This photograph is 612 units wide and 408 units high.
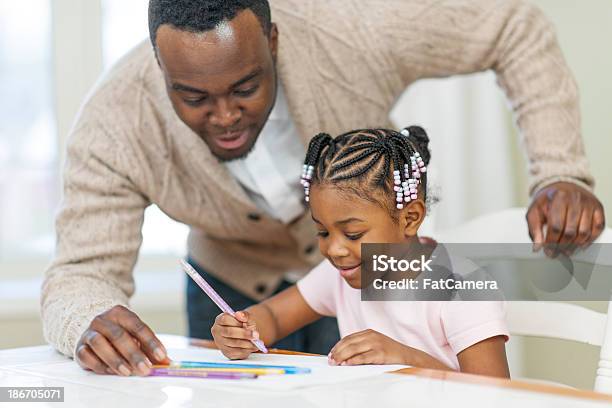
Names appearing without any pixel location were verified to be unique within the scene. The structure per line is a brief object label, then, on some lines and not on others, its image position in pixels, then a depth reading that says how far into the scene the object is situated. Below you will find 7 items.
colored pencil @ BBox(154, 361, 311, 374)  2.09
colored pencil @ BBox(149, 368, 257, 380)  2.07
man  2.44
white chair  2.33
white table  1.94
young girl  2.21
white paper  2.04
